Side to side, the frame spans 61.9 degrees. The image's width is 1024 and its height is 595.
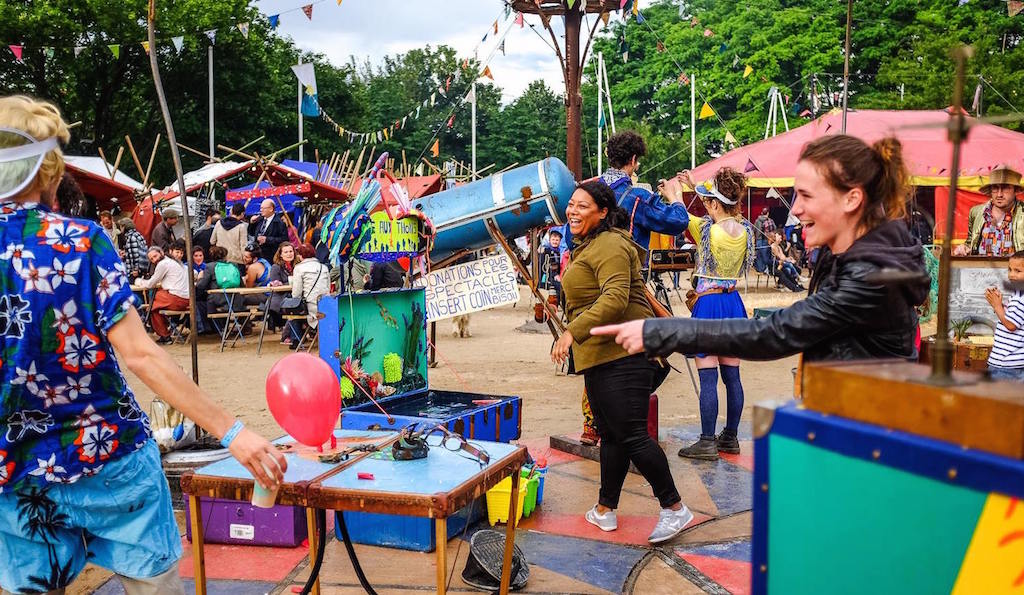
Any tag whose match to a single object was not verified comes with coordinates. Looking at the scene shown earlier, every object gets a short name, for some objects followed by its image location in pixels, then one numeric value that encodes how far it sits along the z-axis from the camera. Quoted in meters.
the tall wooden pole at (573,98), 8.68
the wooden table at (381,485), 2.69
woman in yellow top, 5.99
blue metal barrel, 7.16
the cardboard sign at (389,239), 5.39
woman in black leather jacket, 2.21
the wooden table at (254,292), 11.43
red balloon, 2.92
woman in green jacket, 4.32
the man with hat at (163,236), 13.77
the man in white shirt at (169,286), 11.95
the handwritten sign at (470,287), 6.03
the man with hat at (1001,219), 7.39
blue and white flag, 17.67
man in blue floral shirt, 2.16
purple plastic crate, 4.38
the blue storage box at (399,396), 4.41
